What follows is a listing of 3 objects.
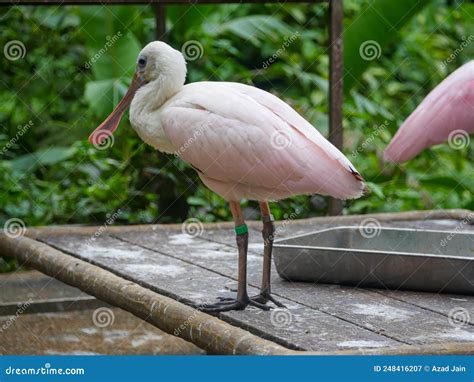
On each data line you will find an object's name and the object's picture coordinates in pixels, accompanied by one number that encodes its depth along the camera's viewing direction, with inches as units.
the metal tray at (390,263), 184.1
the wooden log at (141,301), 156.0
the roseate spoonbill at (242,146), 172.4
